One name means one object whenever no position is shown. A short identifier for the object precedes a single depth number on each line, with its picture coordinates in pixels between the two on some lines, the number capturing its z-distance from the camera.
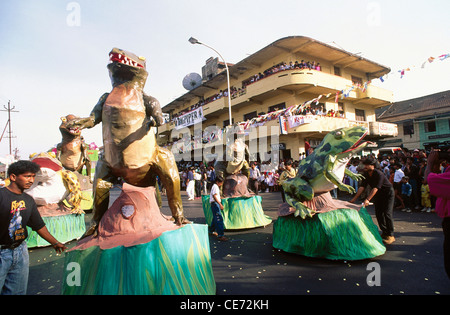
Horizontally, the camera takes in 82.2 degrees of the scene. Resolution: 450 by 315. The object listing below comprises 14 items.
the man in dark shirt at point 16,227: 2.26
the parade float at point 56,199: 5.49
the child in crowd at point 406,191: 7.95
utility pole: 28.08
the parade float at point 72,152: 6.18
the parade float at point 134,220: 2.42
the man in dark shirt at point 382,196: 4.61
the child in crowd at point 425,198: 7.55
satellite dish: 26.44
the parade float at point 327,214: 3.95
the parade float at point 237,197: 6.42
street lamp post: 11.49
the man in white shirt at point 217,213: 5.62
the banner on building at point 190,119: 22.28
